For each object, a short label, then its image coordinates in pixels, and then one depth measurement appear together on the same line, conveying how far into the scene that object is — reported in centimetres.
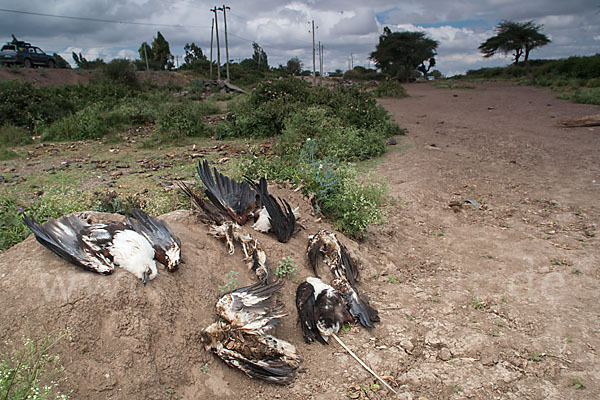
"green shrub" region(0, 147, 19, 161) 807
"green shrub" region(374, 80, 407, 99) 2133
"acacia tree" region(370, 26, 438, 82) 3656
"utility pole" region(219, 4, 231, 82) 2689
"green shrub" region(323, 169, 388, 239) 419
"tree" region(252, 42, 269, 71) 4762
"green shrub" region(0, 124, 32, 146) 957
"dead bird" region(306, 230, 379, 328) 295
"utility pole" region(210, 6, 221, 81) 2736
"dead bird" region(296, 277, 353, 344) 272
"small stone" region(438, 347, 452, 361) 262
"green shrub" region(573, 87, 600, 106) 1415
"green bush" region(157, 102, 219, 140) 969
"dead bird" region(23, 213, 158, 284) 215
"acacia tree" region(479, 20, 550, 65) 3056
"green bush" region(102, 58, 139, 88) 2070
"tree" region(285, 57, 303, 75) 4896
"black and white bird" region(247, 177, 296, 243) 337
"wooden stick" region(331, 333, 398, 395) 235
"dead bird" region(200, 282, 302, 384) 225
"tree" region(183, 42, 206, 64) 4502
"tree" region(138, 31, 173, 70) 3953
